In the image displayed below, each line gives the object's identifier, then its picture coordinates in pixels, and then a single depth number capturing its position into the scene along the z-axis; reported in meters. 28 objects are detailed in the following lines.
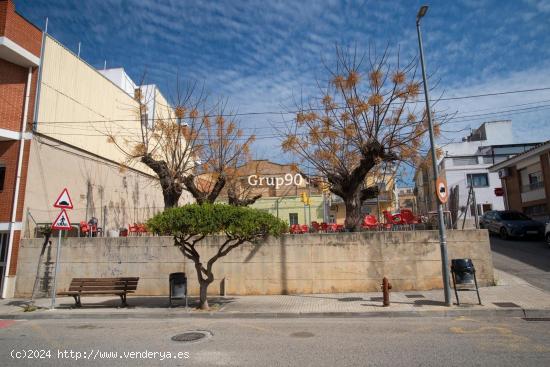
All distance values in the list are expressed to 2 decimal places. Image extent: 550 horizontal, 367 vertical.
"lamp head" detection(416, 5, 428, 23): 10.21
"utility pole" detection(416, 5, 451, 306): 9.74
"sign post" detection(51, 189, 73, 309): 11.51
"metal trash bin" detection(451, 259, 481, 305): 9.76
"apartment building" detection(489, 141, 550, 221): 25.05
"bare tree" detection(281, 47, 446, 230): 13.35
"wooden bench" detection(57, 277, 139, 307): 11.52
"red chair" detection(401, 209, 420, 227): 13.42
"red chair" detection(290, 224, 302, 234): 13.83
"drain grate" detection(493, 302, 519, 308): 9.37
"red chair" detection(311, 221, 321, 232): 14.24
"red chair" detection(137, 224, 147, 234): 14.95
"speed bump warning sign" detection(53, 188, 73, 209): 11.53
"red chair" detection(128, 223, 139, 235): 15.05
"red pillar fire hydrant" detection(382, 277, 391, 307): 10.05
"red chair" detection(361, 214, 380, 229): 13.70
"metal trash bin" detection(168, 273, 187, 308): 10.96
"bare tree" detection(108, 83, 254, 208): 16.56
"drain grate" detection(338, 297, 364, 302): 11.20
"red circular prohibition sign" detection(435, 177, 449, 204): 10.23
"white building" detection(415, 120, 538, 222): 40.25
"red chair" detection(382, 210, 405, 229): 13.46
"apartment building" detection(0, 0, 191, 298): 14.61
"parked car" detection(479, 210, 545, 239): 21.16
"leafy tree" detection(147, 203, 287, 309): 9.86
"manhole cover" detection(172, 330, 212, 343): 7.56
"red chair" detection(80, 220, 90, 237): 15.42
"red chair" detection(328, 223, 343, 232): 14.23
